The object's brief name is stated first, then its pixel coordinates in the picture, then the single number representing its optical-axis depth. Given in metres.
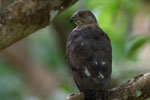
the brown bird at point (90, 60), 9.18
